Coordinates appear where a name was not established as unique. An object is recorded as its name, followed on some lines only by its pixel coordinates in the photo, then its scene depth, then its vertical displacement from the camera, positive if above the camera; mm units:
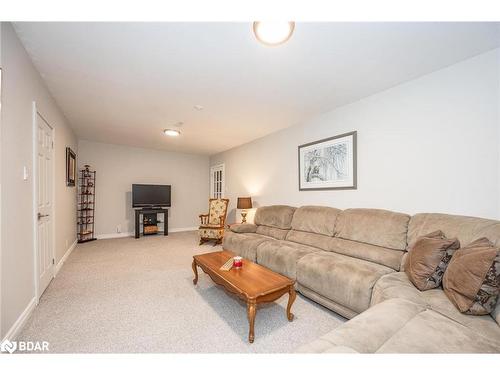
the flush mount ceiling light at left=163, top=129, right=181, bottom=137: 4116 +1066
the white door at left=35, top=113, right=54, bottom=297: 2273 -189
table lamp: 4473 -362
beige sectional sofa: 1054 -766
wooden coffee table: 1671 -869
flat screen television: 5586 -248
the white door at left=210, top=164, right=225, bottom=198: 6293 +153
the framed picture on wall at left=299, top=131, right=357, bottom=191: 2957 +343
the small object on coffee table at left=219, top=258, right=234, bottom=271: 2189 -848
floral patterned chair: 4766 -908
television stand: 5382 -750
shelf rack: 4918 -458
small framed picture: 3654 +353
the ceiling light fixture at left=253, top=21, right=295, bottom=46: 1487 +1120
